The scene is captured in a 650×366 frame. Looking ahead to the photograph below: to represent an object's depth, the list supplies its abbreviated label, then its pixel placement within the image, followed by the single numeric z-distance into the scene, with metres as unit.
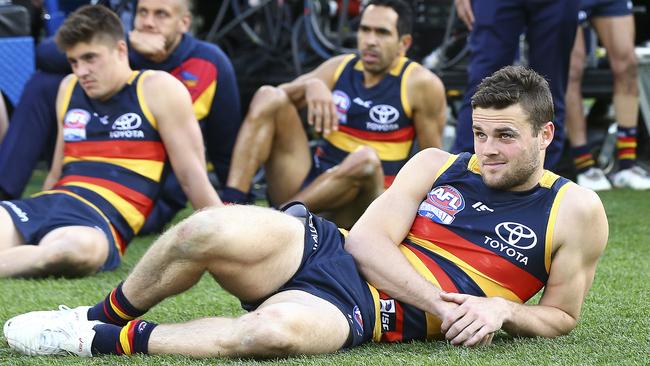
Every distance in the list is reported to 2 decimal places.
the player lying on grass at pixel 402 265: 6.82
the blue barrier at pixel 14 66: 14.58
